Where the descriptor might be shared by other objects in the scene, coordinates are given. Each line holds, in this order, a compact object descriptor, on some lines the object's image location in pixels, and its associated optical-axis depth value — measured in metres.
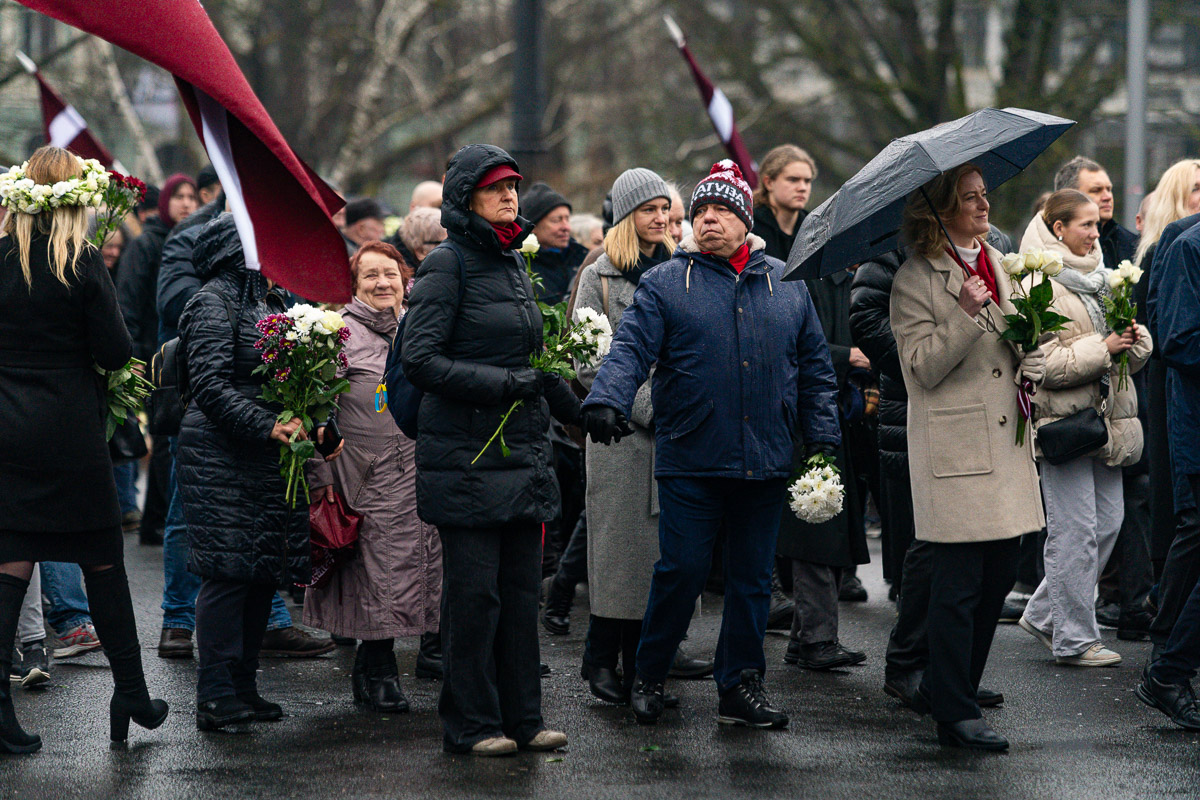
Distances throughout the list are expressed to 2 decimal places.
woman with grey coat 13.02
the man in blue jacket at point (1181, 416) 12.02
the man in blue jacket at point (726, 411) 11.87
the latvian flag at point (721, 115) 22.36
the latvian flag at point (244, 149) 11.05
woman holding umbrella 11.29
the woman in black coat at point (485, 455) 11.12
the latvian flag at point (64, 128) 22.69
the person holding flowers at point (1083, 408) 14.41
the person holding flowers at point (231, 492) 12.08
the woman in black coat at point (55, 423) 11.24
